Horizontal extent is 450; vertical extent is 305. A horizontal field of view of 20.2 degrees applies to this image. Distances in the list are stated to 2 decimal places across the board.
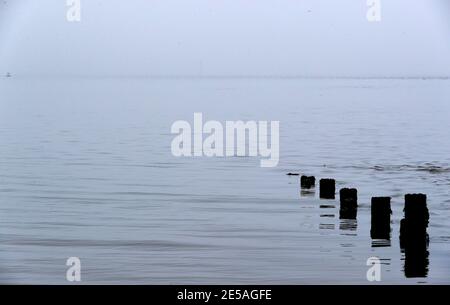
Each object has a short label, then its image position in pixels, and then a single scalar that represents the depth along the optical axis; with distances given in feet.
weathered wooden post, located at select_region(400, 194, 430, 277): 73.56
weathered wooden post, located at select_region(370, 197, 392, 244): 79.51
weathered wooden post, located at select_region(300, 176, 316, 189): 119.65
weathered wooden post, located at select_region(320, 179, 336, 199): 105.29
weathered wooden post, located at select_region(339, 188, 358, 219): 92.79
